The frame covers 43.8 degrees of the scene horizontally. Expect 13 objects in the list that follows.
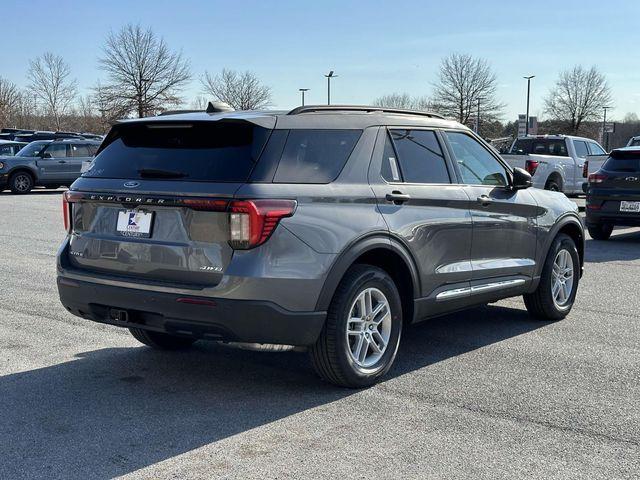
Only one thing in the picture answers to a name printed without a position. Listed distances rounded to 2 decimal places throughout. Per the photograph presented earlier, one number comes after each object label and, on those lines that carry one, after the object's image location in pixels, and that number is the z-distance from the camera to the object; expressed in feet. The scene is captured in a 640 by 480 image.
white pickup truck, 67.10
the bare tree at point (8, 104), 233.60
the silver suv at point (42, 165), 84.43
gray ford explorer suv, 14.82
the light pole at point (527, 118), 139.66
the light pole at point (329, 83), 202.90
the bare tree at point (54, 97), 223.30
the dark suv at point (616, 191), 44.68
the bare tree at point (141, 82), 182.91
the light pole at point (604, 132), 188.49
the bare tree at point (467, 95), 208.44
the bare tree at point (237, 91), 215.10
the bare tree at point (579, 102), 239.50
